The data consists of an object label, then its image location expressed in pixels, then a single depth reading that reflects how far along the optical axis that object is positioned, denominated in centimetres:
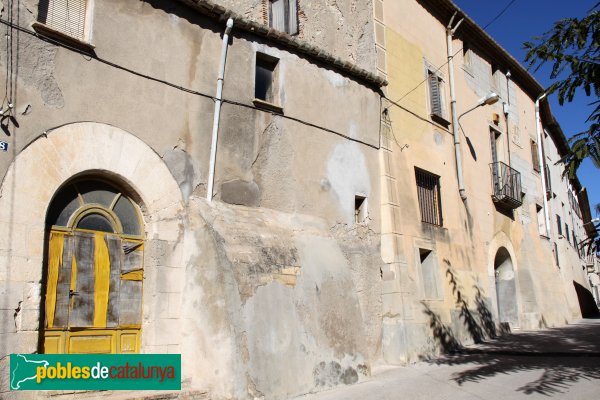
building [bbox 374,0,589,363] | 1099
